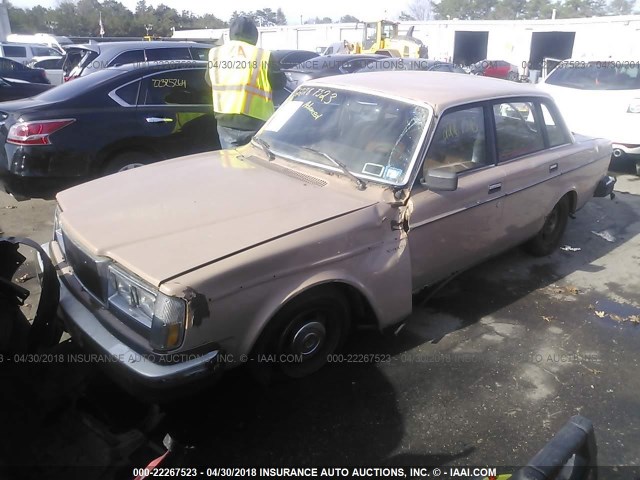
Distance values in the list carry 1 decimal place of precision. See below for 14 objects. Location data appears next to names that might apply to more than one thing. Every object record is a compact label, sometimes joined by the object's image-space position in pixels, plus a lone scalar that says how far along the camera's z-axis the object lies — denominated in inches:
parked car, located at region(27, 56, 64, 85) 622.8
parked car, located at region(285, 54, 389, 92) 453.9
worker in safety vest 187.6
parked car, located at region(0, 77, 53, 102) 413.7
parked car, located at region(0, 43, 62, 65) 743.1
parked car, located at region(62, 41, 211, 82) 359.6
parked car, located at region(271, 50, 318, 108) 636.1
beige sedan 92.0
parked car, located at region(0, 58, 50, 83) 498.6
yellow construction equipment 966.9
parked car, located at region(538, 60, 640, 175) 301.0
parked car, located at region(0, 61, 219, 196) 194.7
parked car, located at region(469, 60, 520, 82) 952.0
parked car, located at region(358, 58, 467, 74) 510.4
